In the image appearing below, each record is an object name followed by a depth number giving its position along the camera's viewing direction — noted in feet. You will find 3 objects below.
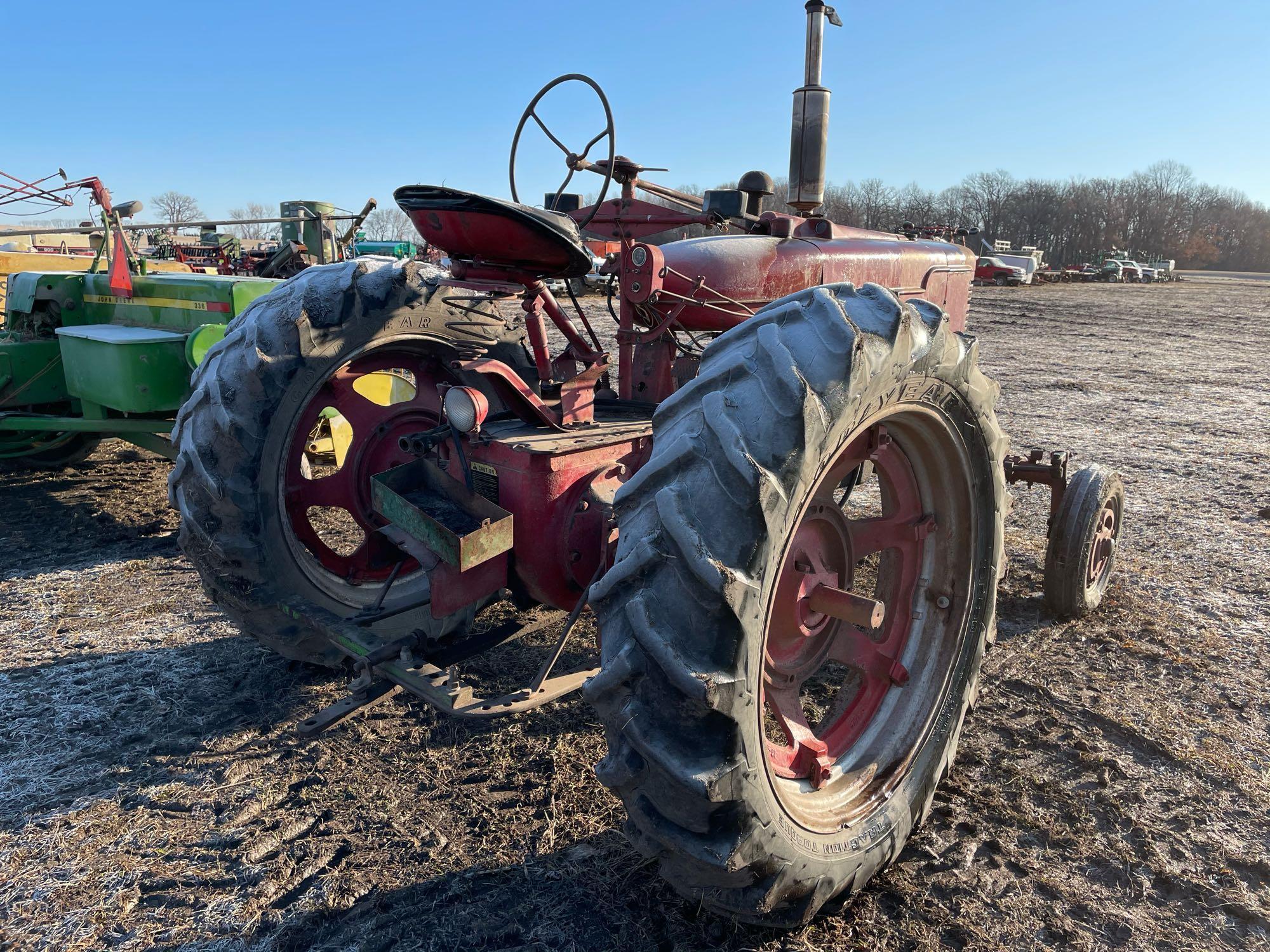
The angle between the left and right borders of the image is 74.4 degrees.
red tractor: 5.55
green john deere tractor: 16.19
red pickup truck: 119.65
